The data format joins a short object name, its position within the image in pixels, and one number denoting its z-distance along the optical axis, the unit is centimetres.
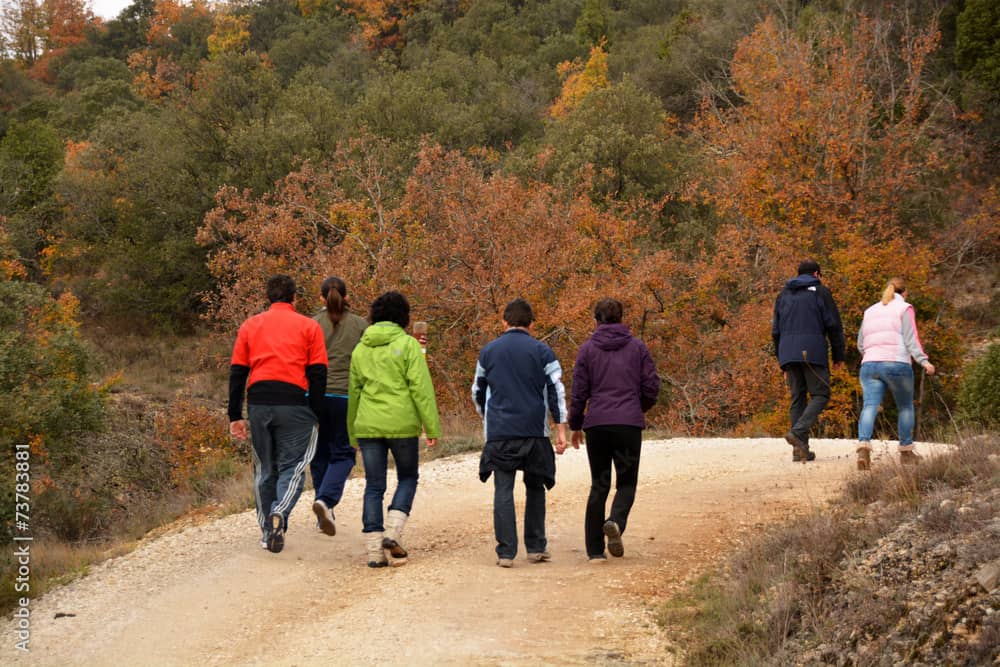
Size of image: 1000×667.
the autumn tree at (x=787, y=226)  2400
